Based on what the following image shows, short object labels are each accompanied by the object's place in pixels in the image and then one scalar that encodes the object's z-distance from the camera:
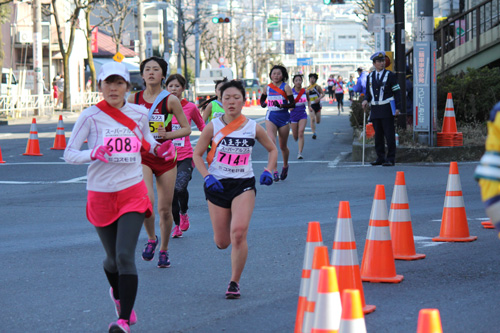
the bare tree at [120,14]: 59.17
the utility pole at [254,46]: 116.91
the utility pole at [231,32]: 91.91
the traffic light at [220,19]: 56.16
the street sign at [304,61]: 120.25
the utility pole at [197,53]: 69.99
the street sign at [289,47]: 115.38
